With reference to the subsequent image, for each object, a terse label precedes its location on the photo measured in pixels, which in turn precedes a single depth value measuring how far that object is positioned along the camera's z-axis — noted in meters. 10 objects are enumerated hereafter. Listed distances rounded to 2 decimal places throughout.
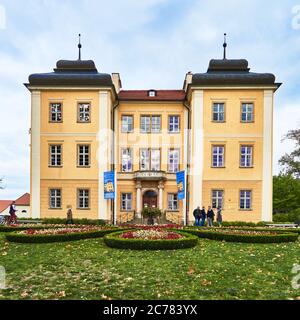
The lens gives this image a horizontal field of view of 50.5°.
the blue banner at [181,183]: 22.19
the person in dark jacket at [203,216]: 22.47
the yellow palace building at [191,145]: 25.38
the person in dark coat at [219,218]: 22.67
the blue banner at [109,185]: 23.67
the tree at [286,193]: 40.47
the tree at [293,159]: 35.59
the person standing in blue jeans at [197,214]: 22.19
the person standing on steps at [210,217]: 21.81
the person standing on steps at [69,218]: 22.48
